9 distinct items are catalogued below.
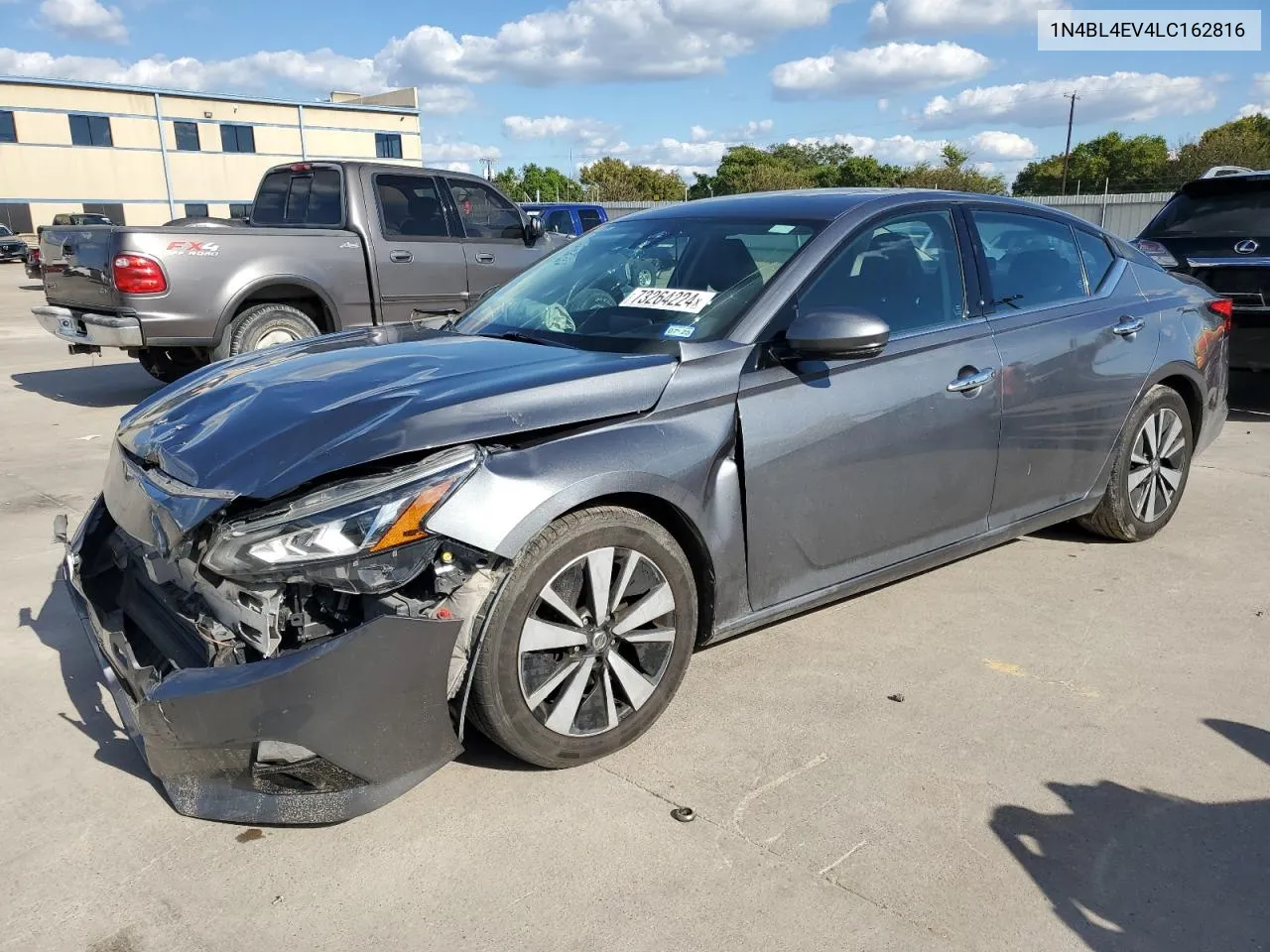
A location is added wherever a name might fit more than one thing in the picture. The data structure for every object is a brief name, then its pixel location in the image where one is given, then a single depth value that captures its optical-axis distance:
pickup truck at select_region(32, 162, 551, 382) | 7.65
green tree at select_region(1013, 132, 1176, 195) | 67.25
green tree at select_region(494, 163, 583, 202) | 87.50
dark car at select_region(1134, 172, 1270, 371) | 7.42
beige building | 49.34
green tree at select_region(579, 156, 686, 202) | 79.12
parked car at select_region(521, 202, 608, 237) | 18.67
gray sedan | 2.57
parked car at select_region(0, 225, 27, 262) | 37.06
